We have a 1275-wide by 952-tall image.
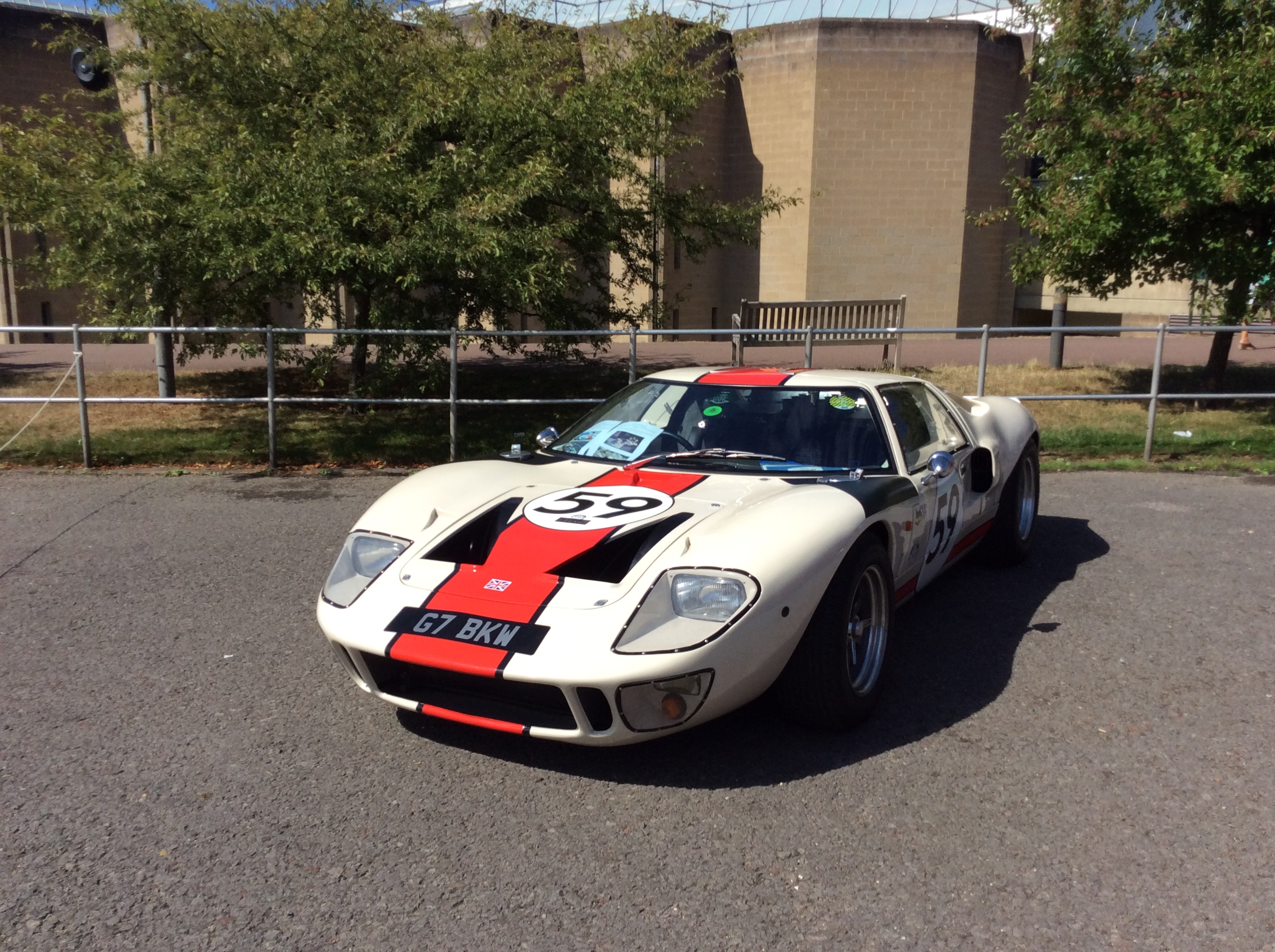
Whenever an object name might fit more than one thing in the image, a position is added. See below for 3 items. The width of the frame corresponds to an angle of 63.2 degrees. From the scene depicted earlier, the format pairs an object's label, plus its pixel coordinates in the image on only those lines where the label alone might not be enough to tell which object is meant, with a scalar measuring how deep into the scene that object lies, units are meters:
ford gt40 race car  3.40
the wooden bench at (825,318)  16.58
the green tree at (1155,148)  10.05
